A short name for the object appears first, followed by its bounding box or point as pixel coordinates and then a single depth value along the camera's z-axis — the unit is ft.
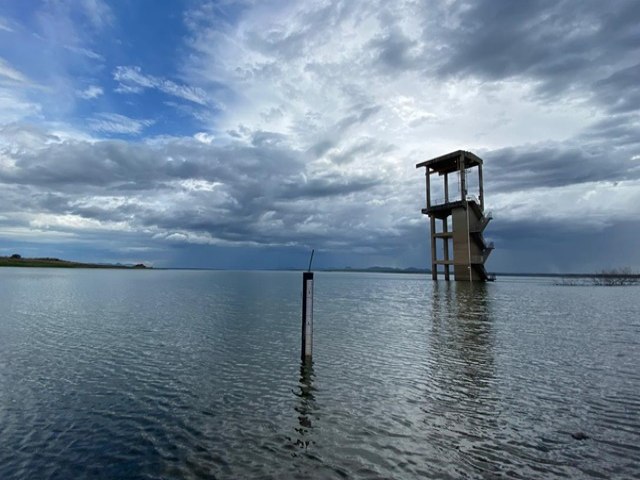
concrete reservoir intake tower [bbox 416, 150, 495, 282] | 249.96
